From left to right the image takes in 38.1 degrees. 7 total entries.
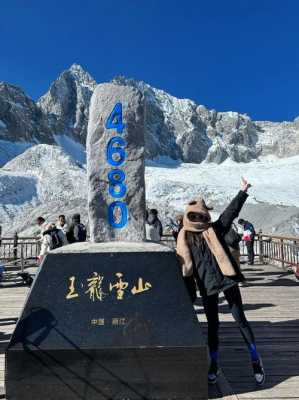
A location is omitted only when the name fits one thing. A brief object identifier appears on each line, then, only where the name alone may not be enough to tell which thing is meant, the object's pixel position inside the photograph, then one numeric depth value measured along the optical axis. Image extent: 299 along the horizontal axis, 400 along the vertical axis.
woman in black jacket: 3.17
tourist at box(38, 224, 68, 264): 6.31
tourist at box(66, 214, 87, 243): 7.37
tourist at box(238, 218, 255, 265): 10.91
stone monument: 2.96
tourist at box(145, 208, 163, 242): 7.60
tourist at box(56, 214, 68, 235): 7.66
